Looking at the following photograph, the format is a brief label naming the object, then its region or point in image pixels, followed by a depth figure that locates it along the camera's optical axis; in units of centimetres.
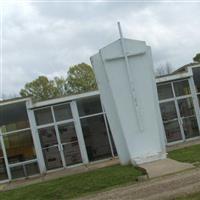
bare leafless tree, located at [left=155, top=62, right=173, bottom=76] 3827
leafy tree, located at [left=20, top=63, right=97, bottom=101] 4359
